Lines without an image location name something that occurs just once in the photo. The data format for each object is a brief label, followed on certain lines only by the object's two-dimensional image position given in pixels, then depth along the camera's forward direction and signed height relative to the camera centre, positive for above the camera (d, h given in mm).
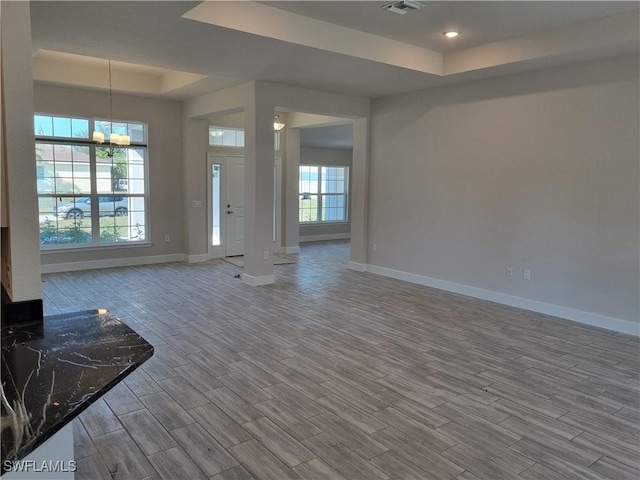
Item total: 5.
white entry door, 8406 -246
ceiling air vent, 3785 +1612
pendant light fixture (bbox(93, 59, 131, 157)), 6012 +699
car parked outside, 7000 -291
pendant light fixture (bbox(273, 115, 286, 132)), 8238 +1233
